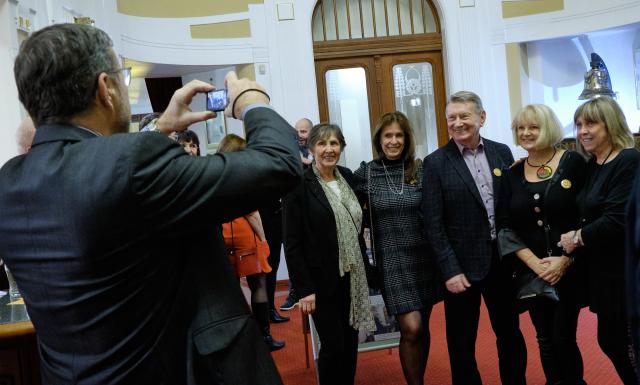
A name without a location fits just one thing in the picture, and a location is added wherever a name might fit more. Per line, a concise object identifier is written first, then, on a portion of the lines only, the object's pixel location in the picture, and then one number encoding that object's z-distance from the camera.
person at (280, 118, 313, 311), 5.52
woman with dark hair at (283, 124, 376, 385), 3.09
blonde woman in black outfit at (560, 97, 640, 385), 2.70
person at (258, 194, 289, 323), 5.33
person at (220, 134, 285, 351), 3.76
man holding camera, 1.03
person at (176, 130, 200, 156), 4.14
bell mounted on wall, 7.58
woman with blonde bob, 2.94
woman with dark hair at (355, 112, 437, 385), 3.15
